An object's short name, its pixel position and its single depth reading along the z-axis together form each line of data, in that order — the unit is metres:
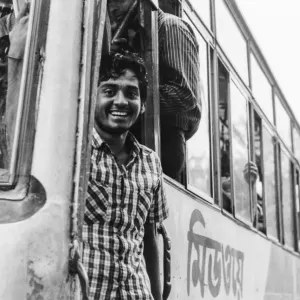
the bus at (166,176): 1.81
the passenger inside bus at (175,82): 3.06
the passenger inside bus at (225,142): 4.43
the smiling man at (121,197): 2.25
